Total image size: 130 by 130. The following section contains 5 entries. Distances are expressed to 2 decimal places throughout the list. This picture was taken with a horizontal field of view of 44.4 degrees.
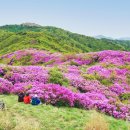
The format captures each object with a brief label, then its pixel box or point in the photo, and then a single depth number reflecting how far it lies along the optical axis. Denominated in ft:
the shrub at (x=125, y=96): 48.96
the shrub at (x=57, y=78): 46.98
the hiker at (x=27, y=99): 36.17
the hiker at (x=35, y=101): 35.68
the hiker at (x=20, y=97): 36.78
